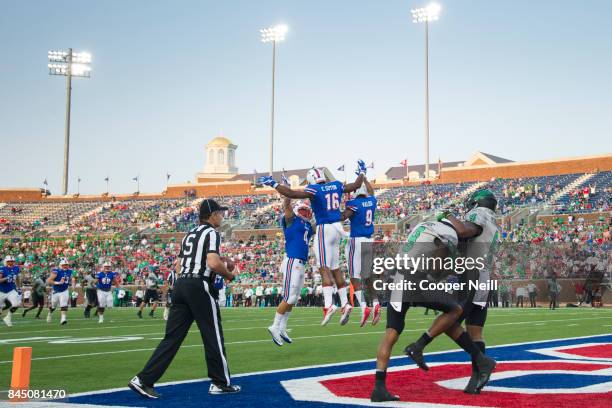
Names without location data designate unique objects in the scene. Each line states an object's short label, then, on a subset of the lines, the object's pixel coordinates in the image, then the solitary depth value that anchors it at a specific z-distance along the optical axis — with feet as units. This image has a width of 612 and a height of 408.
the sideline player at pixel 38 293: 86.16
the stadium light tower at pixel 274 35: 191.57
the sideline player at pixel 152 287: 83.51
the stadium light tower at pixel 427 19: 169.37
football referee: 22.71
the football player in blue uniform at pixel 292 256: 34.94
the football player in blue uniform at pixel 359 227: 39.55
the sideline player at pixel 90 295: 82.23
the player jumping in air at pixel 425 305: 20.86
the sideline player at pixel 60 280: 72.79
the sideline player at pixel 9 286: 68.59
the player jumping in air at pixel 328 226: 36.50
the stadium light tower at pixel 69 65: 224.94
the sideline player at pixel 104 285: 73.77
